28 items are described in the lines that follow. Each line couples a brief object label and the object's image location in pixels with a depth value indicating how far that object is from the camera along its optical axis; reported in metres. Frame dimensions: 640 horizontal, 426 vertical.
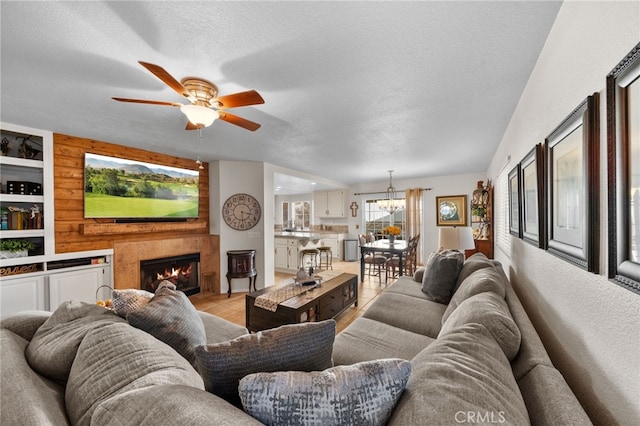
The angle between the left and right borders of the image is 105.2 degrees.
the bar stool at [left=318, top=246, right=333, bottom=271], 5.60
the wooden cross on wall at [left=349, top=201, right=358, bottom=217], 7.24
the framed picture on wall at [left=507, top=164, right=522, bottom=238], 1.96
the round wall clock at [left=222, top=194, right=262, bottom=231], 4.37
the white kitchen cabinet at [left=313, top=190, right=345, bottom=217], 7.31
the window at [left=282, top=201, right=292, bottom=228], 8.82
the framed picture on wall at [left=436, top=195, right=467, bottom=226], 5.76
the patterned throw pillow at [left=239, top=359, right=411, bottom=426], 0.64
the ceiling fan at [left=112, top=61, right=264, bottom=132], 1.59
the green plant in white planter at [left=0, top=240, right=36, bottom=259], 2.62
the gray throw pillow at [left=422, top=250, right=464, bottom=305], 2.38
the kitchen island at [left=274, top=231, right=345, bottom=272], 5.80
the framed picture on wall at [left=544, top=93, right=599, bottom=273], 0.83
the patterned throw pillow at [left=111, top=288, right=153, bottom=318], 1.37
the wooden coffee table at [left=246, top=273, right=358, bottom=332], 2.32
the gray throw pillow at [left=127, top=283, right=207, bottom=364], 1.26
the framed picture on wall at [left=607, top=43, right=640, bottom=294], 0.61
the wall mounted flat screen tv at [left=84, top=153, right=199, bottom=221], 3.18
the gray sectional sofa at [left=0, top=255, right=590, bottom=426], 0.62
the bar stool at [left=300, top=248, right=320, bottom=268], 5.36
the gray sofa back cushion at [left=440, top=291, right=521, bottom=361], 1.00
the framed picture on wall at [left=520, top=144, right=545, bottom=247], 1.39
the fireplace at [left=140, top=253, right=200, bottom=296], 3.71
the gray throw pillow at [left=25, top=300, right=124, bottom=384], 1.02
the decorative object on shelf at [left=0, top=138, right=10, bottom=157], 2.68
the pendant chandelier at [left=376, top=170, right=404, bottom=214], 5.80
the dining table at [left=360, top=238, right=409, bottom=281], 4.36
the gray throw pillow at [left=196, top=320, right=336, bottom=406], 0.79
